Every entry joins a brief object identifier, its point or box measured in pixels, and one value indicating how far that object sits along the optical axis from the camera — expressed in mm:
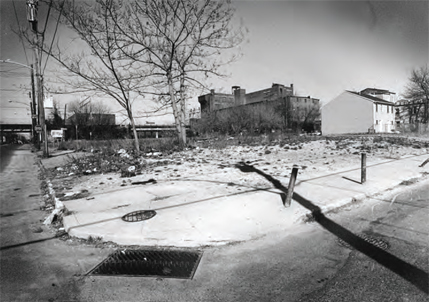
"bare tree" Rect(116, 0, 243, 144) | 16297
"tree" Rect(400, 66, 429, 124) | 50594
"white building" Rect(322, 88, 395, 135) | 47875
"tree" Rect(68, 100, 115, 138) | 62497
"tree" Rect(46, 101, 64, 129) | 63000
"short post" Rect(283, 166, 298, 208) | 5425
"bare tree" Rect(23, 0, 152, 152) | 13391
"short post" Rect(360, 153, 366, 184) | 7421
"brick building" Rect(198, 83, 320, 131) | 55250
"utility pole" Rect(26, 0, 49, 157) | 14469
